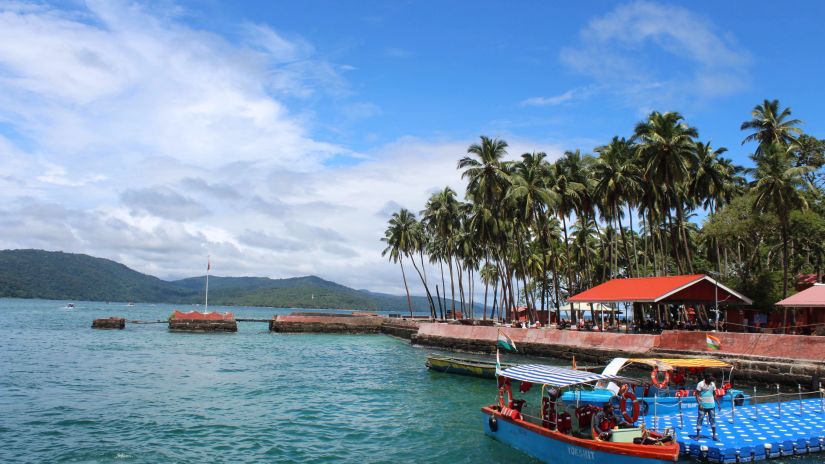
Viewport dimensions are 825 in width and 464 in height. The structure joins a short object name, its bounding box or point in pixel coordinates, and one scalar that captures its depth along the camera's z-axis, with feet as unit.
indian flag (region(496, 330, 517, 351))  86.28
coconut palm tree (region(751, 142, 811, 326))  129.39
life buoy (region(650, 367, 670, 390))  79.28
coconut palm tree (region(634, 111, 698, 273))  153.38
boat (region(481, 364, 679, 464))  52.80
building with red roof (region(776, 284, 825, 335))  111.75
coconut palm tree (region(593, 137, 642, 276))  175.11
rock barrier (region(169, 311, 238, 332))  254.88
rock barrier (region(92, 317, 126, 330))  264.93
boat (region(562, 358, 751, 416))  75.05
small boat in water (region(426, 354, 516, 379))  121.70
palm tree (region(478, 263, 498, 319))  349.41
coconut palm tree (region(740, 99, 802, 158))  176.04
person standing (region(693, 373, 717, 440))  65.05
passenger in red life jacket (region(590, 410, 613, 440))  58.44
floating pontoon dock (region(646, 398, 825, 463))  59.52
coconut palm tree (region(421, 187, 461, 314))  255.09
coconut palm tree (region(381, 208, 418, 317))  291.99
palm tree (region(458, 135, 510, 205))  197.98
